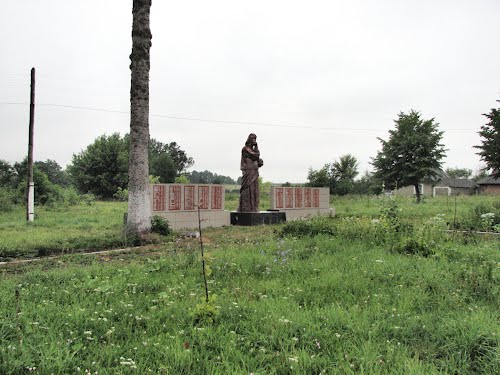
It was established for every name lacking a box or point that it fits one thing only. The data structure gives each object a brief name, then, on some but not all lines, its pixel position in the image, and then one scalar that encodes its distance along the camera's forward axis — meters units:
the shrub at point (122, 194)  29.44
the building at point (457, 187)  56.88
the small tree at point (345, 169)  44.25
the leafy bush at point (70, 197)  22.85
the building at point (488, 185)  50.52
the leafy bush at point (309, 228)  8.36
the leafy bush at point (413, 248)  6.00
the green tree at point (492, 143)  20.23
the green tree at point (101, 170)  41.41
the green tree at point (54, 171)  61.50
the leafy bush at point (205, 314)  3.22
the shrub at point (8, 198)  17.61
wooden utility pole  13.96
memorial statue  14.05
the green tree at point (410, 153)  32.00
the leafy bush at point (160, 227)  9.48
